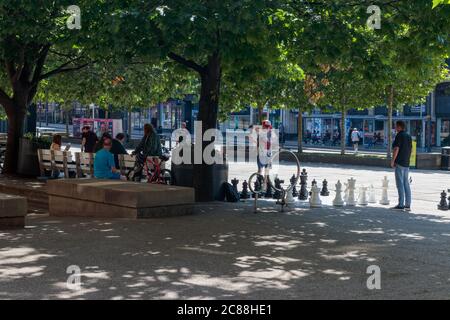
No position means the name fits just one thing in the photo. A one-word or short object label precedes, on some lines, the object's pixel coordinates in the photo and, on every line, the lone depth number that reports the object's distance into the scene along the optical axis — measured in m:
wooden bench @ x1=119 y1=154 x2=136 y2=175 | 19.23
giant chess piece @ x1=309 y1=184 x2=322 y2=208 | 16.09
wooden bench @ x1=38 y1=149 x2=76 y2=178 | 20.56
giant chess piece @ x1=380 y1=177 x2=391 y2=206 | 17.20
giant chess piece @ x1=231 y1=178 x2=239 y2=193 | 17.43
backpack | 16.81
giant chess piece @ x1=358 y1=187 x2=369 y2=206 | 17.00
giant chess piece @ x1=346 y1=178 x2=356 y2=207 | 16.74
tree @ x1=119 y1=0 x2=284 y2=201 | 12.34
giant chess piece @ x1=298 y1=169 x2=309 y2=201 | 17.70
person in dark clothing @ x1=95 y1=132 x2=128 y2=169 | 20.46
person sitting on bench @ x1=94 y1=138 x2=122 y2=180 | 15.88
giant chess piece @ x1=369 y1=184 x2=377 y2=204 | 17.48
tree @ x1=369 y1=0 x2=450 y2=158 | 12.91
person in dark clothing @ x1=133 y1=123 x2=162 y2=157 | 18.84
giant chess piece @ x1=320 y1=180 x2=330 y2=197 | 18.70
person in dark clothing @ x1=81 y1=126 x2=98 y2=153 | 22.86
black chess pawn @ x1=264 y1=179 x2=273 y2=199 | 18.09
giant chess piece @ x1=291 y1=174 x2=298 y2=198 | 18.29
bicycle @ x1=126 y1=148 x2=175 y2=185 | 17.84
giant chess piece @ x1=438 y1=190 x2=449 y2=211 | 16.33
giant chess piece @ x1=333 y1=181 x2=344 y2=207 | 16.48
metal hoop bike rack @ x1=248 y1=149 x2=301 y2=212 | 14.78
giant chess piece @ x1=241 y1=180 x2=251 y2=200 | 17.53
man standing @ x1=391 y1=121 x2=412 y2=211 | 15.45
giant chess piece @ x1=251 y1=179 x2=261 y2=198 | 16.28
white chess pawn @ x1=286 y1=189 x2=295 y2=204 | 15.78
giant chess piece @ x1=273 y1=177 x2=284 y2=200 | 16.72
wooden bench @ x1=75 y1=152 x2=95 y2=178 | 19.83
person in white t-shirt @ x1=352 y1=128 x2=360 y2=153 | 44.71
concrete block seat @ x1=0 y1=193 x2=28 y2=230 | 12.41
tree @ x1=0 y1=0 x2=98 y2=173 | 17.33
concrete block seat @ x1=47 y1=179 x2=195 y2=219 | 13.30
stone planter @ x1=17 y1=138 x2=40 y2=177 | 22.03
